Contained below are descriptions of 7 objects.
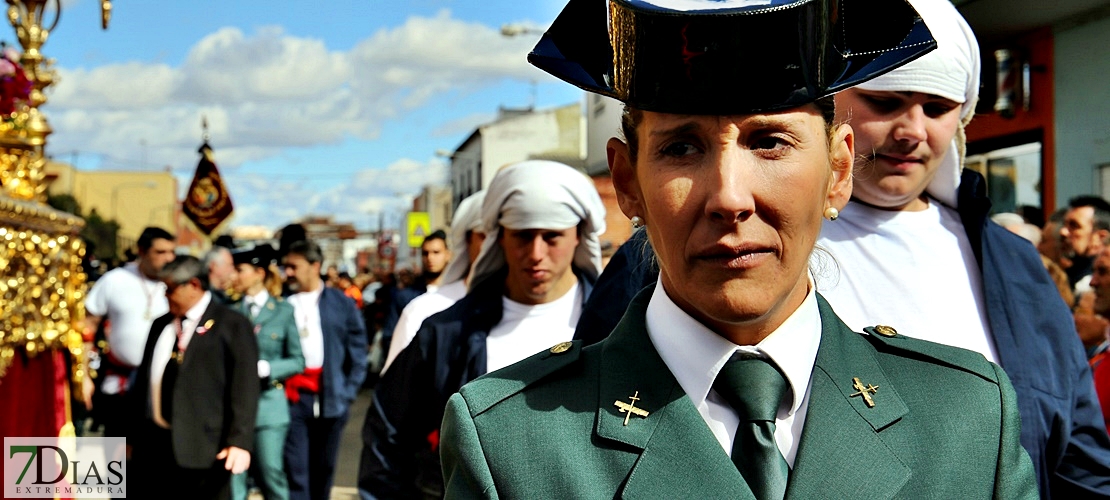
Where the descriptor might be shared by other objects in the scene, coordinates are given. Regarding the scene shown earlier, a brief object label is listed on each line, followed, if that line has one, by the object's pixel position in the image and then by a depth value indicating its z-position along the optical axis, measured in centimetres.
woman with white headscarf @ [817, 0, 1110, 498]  247
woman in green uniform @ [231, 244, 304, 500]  798
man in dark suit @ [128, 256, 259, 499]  704
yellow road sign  3130
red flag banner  1523
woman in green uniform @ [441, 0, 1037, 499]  166
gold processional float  435
